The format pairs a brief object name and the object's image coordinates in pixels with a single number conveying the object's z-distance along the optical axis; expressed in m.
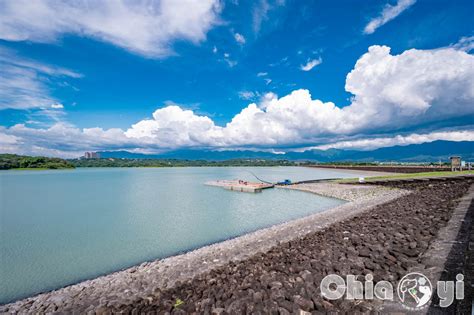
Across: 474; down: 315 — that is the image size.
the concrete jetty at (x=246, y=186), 42.14
